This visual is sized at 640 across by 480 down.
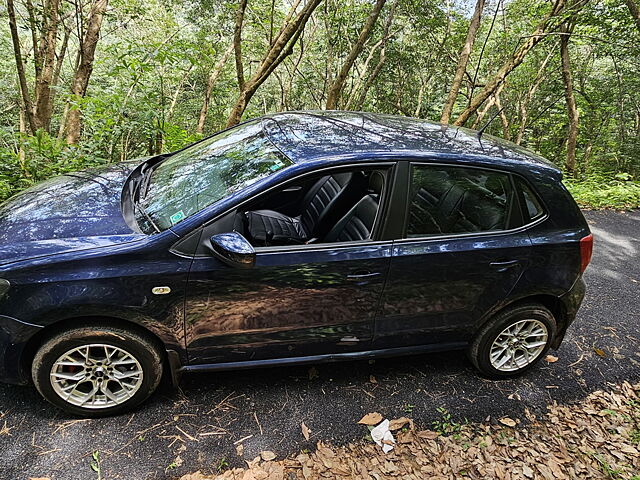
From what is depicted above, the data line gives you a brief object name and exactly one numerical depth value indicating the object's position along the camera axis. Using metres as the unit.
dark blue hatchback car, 2.15
